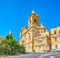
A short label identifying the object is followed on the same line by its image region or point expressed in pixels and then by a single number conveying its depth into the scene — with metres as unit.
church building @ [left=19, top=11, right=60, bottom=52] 23.65
